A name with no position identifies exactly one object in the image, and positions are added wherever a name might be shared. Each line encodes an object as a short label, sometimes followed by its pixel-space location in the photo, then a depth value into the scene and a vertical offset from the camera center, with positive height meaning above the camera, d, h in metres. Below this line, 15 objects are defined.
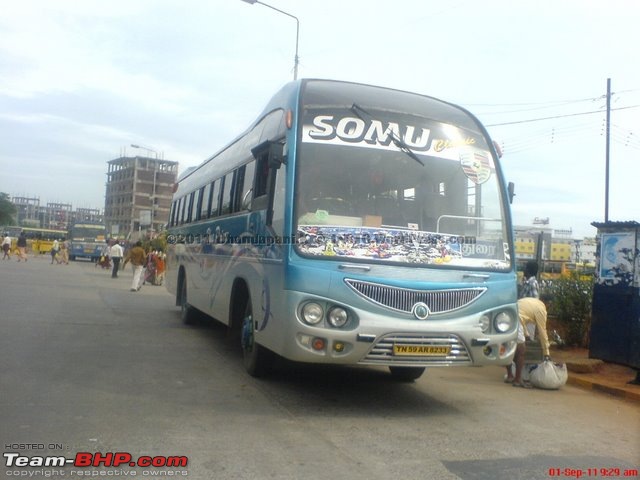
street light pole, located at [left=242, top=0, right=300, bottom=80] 19.49 +5.89
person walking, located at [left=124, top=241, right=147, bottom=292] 21.98 -0.61
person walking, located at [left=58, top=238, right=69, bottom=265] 40.97 -0.85
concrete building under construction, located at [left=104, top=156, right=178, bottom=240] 116.81 +10.14
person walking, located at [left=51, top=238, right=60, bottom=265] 39.82 -0.56
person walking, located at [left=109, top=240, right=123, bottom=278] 28.78 -0.58
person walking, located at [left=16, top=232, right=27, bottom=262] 38.00 -0.51
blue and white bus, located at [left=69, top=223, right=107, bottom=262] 47.12 +0.07
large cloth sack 8.87 -1.42
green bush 12.01 -0.71
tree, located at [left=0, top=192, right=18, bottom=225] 94.56 +3.97
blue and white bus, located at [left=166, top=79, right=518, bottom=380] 6.40 +0.25
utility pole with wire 27.82 +4.67
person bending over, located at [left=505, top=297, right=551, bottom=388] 8.99 -0.79
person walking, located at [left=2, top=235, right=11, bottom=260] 40.28 -0.55
